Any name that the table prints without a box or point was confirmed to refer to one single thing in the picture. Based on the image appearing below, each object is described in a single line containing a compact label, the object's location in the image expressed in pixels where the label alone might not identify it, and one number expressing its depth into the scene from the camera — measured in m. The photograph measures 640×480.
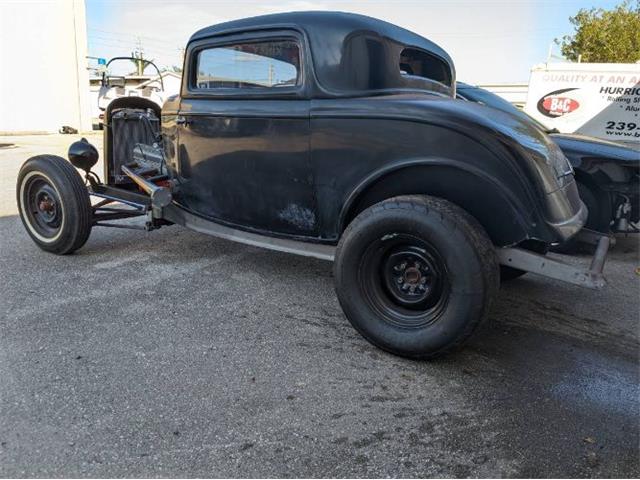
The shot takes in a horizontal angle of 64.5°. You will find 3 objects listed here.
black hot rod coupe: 2.74
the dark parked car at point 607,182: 4.91
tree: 19.67
